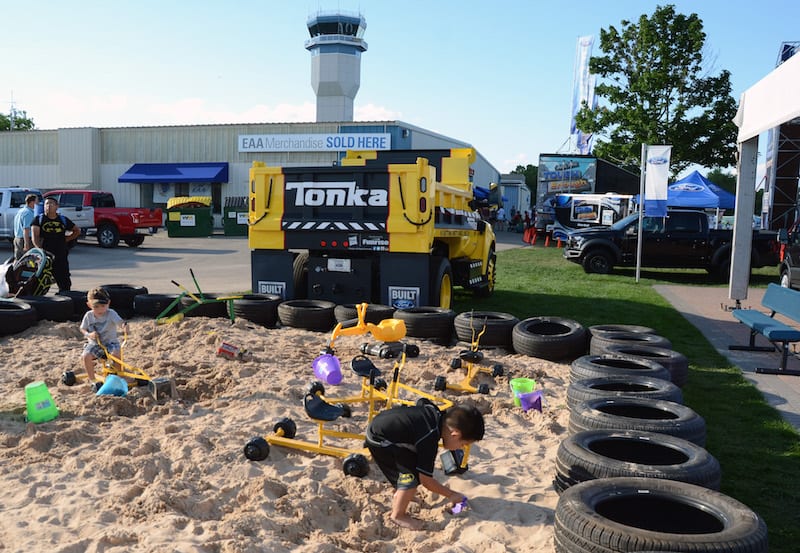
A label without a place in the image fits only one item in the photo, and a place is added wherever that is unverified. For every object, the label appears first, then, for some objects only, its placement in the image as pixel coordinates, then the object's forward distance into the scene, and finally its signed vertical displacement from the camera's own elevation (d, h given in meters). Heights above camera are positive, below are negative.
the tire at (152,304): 9.82 -1.18
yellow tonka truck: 9.75 -0.05
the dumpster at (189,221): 34.09 +0.19
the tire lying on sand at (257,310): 9.55 -1.18
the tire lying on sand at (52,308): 9.25 -1.20
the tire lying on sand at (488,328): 8.35 -1.20
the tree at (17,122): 77.50 +11.75
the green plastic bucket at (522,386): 6.23 -1.41
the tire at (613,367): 6.13 -1.23
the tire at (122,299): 10.07 -1.14
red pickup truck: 25.19 +0.21
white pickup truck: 22.70 +0.52
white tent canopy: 9.44 +1.91
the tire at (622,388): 5.44 -1.27
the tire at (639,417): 4.58 -1.30
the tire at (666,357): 6.78 -1.24
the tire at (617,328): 8.46 -1.16
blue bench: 7.89 -1.04
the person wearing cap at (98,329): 6.36 -1.03
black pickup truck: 18.86 -0.20
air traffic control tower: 69.25 +17.79
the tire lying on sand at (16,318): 8.50 -1.25
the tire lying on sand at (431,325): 8.68 -1.21
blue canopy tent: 29.25 +1.98
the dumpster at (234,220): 36.47 +0.33
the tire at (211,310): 9.61 -1.21
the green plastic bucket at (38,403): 5.22 -1.43
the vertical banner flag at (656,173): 16.12 +1.57
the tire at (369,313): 9.07 -1.14
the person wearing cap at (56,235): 11.01 -0.23
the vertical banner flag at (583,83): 38.72 +8.85
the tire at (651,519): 2.95 -1.34
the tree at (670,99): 34.19 +7.20
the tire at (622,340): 7.59 -1.19
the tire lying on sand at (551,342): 7.86 -1.26
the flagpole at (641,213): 15.79 +0.62
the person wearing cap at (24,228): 11.83 -0.13
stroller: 10.33 -0.86
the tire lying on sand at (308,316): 9.23 -1.22
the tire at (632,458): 3.81 -1.34
